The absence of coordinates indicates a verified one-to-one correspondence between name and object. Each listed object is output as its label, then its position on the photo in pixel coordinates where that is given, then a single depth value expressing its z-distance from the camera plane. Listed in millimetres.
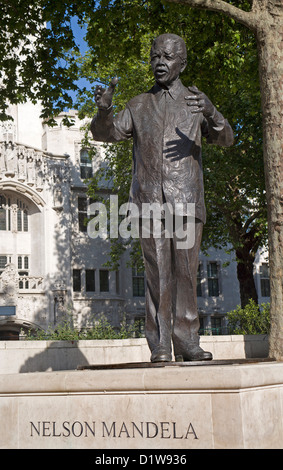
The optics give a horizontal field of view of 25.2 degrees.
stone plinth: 3713
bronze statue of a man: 4898
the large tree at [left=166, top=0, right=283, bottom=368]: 9125
